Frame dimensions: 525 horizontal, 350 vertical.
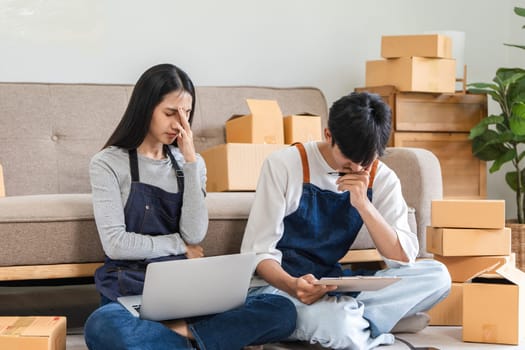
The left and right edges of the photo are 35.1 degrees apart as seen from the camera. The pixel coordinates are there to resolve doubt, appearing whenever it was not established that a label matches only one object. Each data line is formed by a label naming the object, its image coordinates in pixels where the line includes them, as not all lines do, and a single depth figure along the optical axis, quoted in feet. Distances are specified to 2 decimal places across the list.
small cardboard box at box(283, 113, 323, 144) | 10.00
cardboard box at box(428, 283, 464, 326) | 8.66
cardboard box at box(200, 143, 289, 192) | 9.16
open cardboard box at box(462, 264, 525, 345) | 7.80
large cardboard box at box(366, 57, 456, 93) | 11.41
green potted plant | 11.53
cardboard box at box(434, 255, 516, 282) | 8.56
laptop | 6.47
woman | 6.99
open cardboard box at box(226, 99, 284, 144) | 9.70
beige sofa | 7.51
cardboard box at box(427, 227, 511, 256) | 8.50
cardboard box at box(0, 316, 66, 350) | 6.31
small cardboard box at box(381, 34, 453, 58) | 11.43
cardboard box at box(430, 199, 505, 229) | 8.43
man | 7.19
